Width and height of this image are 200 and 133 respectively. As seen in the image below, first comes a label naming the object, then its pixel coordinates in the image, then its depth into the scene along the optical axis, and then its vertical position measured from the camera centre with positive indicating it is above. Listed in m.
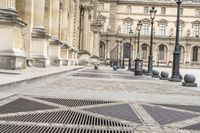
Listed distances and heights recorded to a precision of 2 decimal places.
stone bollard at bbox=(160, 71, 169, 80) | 19.01 -1.02
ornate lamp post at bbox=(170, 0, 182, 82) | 17.41 -0.34
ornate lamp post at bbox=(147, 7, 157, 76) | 24.30 -0.07
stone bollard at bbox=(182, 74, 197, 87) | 14.18 -0.96
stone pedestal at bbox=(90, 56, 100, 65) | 53.23 +0.13
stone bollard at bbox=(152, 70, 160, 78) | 21.37 -1.01
